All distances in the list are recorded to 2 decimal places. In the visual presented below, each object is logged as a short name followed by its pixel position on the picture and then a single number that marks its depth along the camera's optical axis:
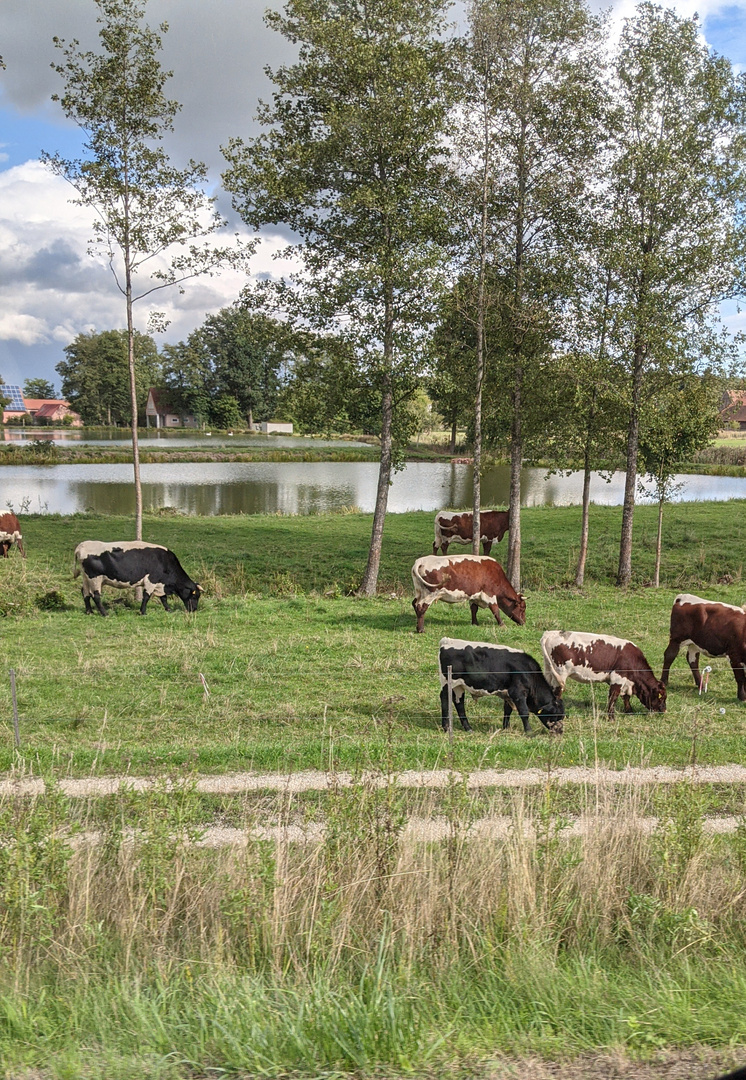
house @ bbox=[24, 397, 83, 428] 121.13
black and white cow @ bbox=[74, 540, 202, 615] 18.53
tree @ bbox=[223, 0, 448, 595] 18.84
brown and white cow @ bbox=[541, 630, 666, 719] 12.59
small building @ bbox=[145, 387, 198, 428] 108.12
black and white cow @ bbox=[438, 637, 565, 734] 11.43
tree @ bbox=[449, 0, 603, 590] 19.89
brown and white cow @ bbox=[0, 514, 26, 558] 24.17
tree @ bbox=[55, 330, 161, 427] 107.56
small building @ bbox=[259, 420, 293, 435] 101.75
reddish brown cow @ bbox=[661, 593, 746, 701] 14.05
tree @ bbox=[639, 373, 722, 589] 22.98
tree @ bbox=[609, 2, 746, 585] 21.53
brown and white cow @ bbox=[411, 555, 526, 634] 18.25
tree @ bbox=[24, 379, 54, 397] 177.88
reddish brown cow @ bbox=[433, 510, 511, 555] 27.30
